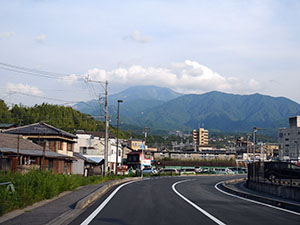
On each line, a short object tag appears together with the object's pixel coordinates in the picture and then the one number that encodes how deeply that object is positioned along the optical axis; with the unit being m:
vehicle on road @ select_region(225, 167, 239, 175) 94.56
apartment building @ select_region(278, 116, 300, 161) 126.25
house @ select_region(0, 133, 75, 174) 33.81
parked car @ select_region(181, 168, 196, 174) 97.84
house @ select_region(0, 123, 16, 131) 65.44
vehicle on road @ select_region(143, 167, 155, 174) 74.36
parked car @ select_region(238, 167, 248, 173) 104.32
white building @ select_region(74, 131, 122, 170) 78.81
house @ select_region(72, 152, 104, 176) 58.12
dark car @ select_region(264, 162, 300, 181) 35.44
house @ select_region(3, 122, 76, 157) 55.22
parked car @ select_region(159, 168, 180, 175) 78.43
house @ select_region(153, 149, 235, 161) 124.23
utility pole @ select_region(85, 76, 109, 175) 45.24
